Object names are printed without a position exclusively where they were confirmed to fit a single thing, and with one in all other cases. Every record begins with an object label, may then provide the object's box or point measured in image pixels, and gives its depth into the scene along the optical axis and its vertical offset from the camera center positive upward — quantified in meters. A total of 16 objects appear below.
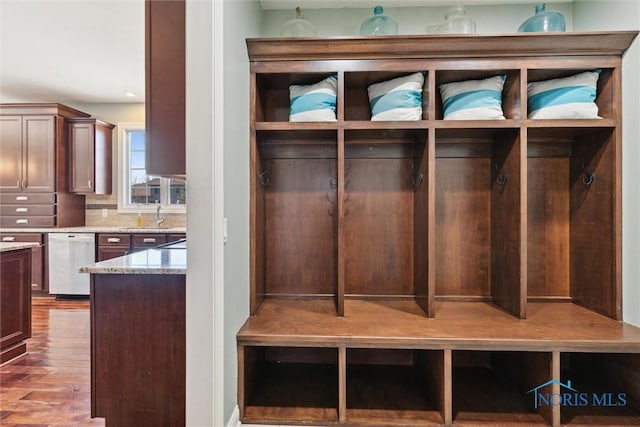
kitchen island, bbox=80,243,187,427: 1.67 -0.64
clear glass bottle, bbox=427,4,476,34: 1.98 +1.08
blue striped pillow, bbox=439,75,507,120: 1.86 +0.60
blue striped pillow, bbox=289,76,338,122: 1.89 +0.59
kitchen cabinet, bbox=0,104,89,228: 4.49 +0.63
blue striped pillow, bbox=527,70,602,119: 1.81 +0.60
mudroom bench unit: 1.66 -0.18
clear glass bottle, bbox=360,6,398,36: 1.99 +1.07
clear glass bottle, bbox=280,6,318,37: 2.03 +1.08
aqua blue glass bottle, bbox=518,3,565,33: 1.89 +1.03
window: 5.06 +0.39
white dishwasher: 4.41 -0.62
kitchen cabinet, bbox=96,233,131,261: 4.33 -0.42
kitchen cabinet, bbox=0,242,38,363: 2.67 -0.70
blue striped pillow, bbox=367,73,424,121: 1.87 +0.60
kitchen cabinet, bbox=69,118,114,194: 4.66 +0.76
